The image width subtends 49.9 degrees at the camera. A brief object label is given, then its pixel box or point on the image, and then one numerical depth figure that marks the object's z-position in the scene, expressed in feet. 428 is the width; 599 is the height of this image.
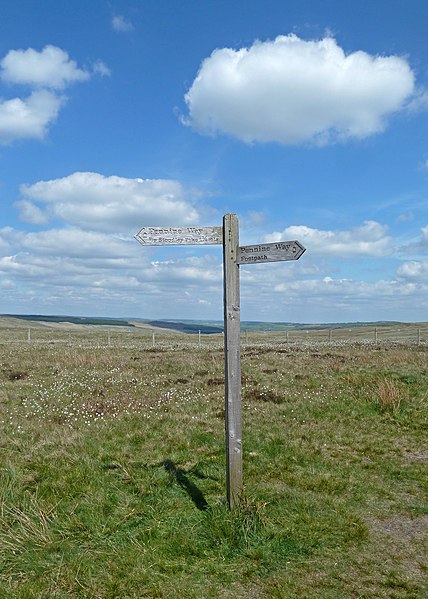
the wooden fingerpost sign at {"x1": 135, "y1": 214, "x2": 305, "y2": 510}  21.39
